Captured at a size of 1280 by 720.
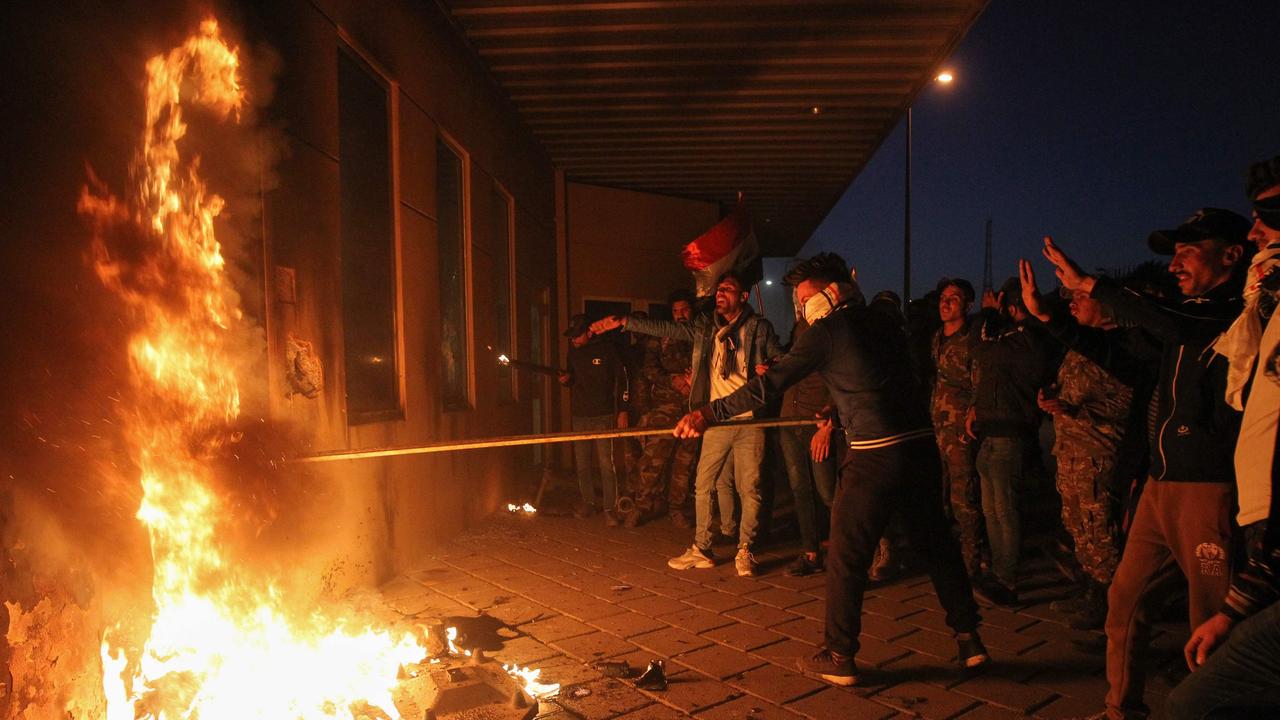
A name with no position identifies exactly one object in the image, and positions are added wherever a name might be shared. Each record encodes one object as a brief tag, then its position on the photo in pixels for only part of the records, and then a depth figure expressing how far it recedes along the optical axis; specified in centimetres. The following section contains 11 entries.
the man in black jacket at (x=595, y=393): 879
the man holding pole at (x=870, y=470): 421
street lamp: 1825
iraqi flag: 941
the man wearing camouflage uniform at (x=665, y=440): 830
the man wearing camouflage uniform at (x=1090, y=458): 496
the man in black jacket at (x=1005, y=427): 567
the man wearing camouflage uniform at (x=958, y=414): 600
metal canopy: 789
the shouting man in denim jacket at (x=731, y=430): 650
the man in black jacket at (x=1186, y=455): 312
